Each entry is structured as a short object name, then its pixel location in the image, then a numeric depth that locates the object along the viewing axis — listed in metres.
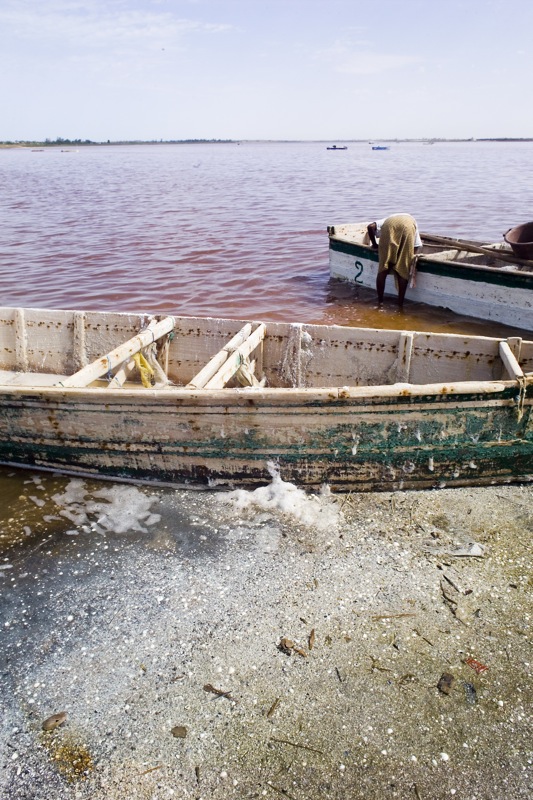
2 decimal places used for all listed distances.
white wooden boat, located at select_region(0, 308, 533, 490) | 5.07
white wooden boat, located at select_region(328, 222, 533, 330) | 9.92
